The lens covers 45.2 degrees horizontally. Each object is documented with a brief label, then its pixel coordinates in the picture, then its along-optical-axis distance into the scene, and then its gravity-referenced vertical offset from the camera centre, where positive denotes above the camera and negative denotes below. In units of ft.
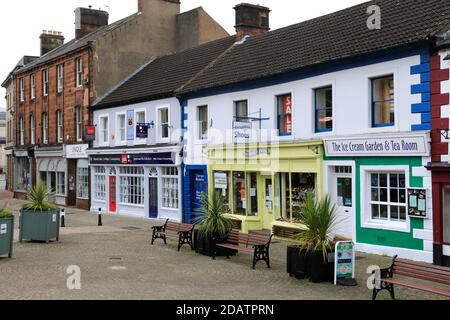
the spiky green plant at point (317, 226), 37.52 -4.14
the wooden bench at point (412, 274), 29.37 -6.17
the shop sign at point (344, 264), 36.88 -6.67
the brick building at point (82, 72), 100.53 +19.31
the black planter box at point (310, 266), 37.29 -6.87
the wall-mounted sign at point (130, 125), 89.51 +7.43
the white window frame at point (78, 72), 103.46 +18.88
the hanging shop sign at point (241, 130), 62.23 +4.47
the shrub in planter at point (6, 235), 46.91 -5.61
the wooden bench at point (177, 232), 53.31 -6.43
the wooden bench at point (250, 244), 43.68 -6.45
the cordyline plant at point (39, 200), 56.70 -3.08
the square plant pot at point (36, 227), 57.11 -5.95
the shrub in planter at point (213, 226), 48.65 -5.21
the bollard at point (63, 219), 73.58 -6.77
